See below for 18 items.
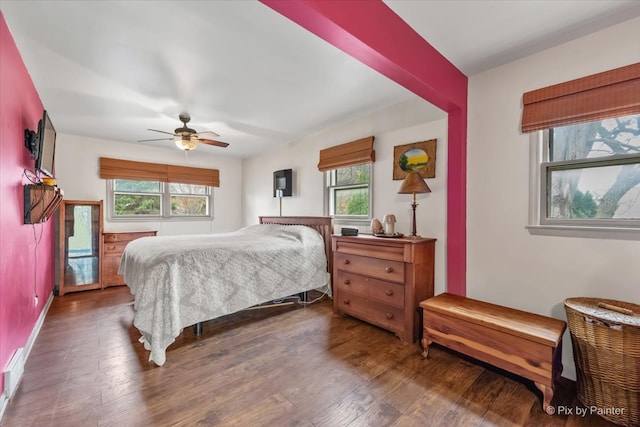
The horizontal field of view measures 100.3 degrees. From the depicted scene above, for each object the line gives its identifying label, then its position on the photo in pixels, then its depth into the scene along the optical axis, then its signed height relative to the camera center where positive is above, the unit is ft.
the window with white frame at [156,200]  15.07 +0.80
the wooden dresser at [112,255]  13.35 -2.19
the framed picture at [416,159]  8.72 +1.91
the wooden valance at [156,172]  14.38 +2.41
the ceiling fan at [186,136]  10.17 +2.97
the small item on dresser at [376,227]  9.28 -0.46
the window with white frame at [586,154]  5.49 +1.39
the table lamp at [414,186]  8.13 +0.88
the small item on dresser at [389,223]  8.89 -0.31
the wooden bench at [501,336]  5.12 -2.64
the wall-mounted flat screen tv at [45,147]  6.96 +1.89
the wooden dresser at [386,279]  7.63 -2.06
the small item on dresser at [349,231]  9.73 -0.64
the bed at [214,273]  7.02 -1.96
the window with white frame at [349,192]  11.20 +0.95
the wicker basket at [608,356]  4.51 -2.51
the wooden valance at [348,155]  10.53 +2.50
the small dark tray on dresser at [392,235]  8.66 -0.69
